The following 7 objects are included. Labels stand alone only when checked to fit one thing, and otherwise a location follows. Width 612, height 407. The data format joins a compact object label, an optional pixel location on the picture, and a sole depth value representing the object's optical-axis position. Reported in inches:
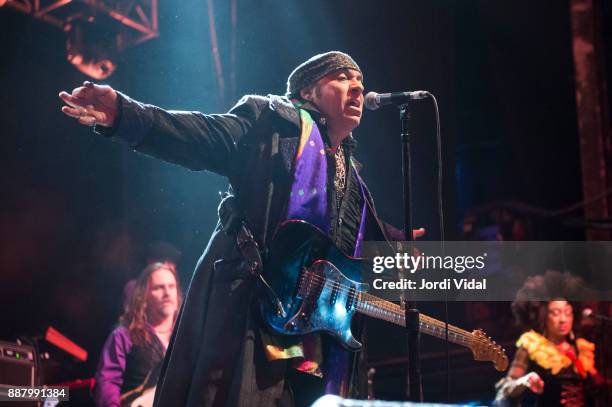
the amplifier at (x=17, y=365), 159.0
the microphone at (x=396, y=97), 128.2
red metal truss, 195.2
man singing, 111.1
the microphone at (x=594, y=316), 209.8
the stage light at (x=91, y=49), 199.9
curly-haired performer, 213.3
